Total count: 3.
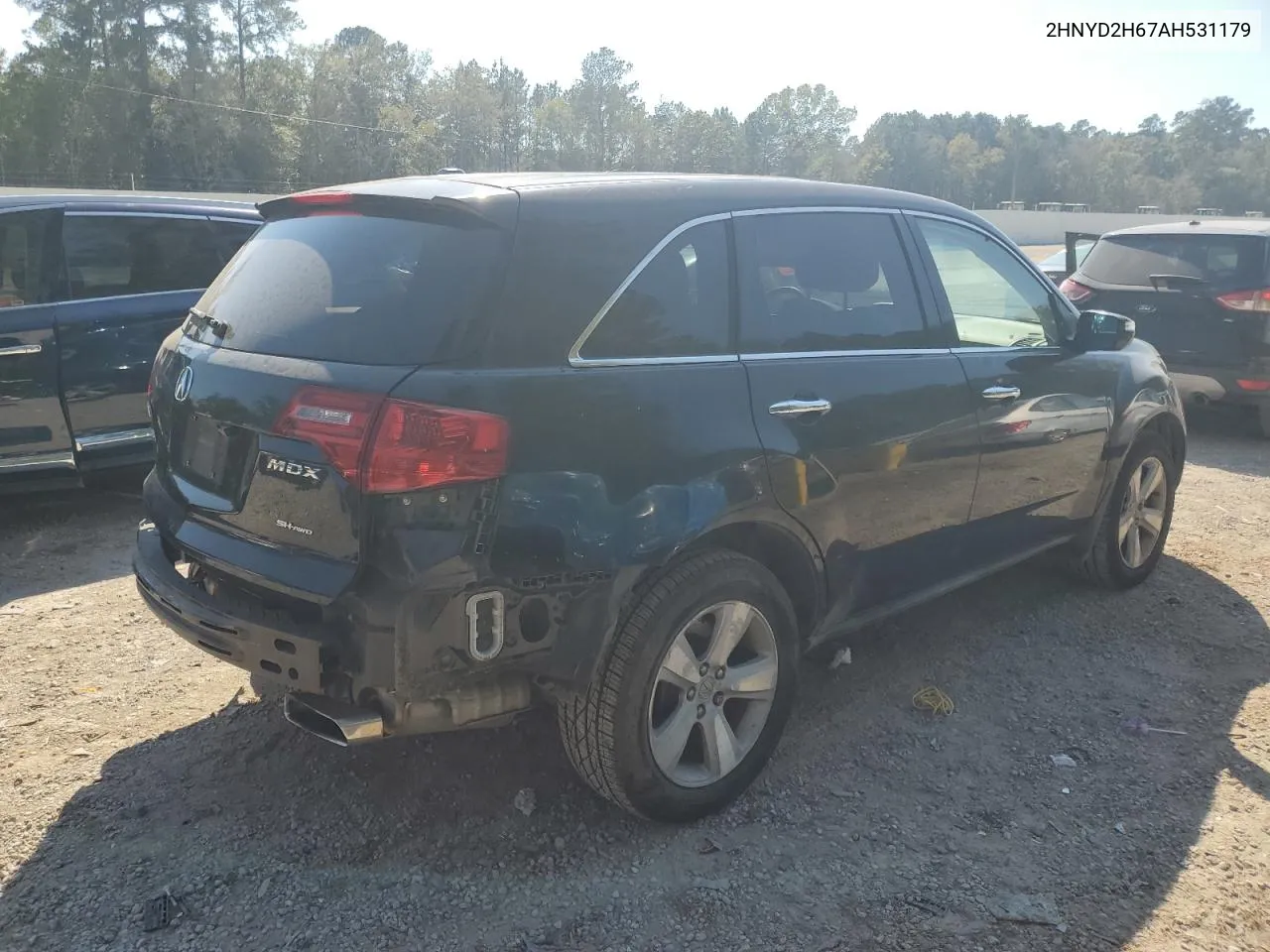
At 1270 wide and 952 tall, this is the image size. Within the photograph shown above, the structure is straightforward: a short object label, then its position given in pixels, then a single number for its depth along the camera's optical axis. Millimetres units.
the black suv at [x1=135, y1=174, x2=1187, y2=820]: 2430
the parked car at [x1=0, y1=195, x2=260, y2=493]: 5180
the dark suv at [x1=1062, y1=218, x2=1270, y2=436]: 7789
